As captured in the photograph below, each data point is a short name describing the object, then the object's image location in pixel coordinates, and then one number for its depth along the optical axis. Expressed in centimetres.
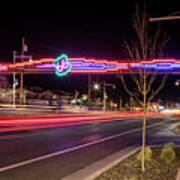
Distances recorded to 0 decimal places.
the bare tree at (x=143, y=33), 637
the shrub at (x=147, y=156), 668
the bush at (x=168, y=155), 667
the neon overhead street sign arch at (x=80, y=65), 2497
